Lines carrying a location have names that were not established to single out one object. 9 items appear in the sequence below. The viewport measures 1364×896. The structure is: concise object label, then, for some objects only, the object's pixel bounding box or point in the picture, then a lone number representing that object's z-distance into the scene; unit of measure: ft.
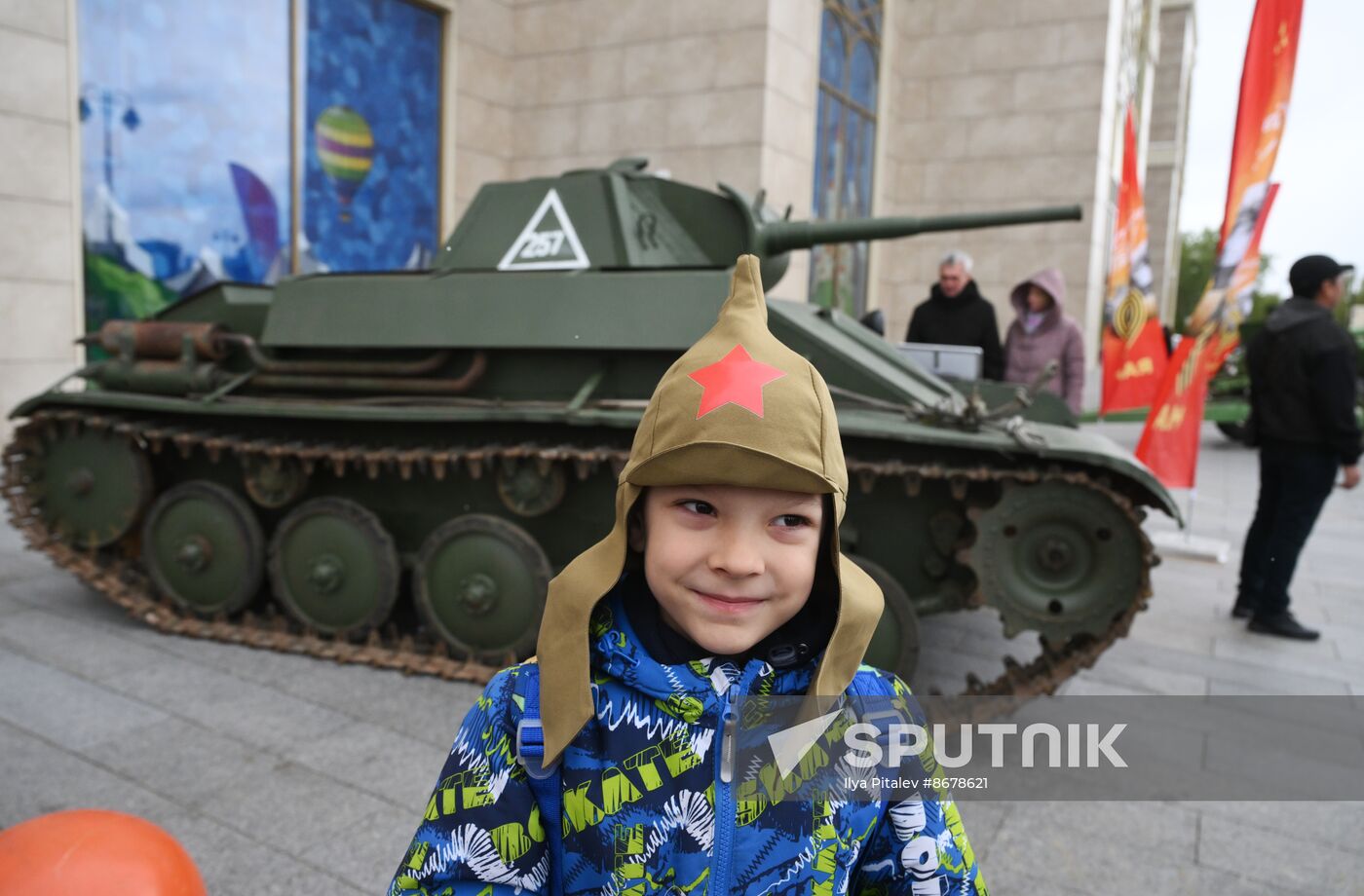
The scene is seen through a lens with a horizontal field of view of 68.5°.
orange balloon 6.81
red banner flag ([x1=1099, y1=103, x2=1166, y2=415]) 28.60
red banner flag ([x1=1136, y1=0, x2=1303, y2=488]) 20.74
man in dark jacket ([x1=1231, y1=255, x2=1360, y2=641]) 17.95
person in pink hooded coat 24.38
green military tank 13.60
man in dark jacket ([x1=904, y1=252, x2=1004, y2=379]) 25.39
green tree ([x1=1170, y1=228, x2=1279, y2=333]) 193.47
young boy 4.75
